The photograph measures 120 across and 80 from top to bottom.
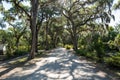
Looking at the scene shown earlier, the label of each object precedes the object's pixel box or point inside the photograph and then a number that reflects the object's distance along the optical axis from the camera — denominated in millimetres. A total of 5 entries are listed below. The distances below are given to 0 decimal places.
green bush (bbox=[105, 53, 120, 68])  5589
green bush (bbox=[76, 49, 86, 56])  11261
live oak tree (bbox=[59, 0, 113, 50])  13922
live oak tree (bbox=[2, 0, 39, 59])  9436
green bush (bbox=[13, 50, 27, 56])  13866
